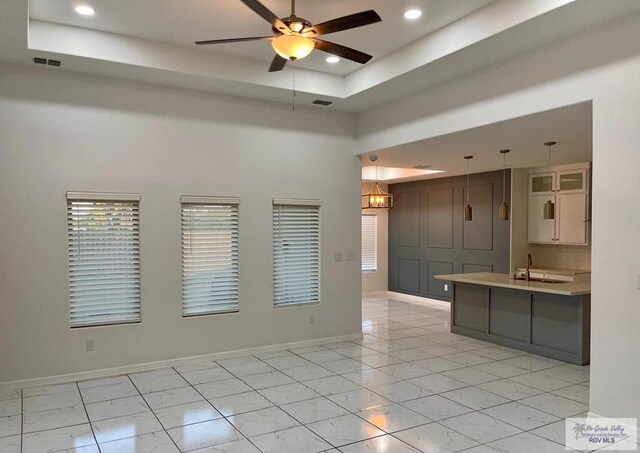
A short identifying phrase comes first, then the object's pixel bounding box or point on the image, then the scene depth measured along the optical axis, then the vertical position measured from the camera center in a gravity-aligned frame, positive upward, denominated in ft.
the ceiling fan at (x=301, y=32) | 9.87 +4.20
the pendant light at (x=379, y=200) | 25.72 +1.00
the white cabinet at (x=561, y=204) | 23.82 +0.76
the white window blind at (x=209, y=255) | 17.80 -1.44
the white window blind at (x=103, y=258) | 15.83 -1.38
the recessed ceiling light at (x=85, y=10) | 12.88 +5.85
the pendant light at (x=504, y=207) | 19.86 +0.46
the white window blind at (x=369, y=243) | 35.94 -1.94
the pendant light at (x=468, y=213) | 20.82 +0.22
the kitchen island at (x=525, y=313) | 17.47 -4.01
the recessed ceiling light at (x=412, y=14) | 12.97 +5.77
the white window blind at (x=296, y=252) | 19.79 -1.45
